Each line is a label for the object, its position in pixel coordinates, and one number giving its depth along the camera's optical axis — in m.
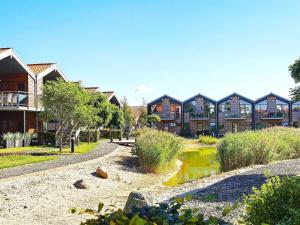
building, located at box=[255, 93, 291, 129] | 39.90
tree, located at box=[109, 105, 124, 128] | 26.87
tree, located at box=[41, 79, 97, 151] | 16.41
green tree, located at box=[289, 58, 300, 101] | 8.69
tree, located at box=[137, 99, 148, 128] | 37.76
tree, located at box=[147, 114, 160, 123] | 38.04
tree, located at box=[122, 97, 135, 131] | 34.73
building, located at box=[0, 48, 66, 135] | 20.11
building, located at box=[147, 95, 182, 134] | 41.41
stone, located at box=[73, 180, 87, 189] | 10.03
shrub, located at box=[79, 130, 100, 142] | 24.34
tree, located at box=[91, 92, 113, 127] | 23.51
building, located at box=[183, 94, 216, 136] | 40.22
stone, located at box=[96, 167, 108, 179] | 11.59
